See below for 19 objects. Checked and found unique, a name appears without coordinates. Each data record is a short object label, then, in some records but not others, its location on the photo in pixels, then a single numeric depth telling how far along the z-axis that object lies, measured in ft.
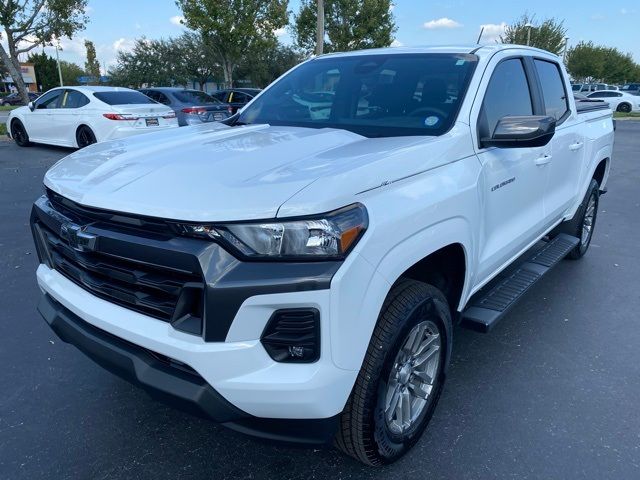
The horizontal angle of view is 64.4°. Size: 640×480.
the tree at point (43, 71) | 238.89
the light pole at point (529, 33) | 129.63
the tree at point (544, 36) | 139.74
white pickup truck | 5.71
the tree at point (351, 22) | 95.71
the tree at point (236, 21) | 78.74
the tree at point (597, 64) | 176.24
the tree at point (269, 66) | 150.41
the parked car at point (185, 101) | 42.64
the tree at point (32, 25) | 60.10
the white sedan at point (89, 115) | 34.91
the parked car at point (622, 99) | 114.01
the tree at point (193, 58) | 147.64
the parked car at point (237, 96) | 54.80
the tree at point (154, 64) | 148.15
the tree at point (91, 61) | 226.17
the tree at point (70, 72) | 253.16
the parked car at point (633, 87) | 177.49
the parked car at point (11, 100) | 153.48
